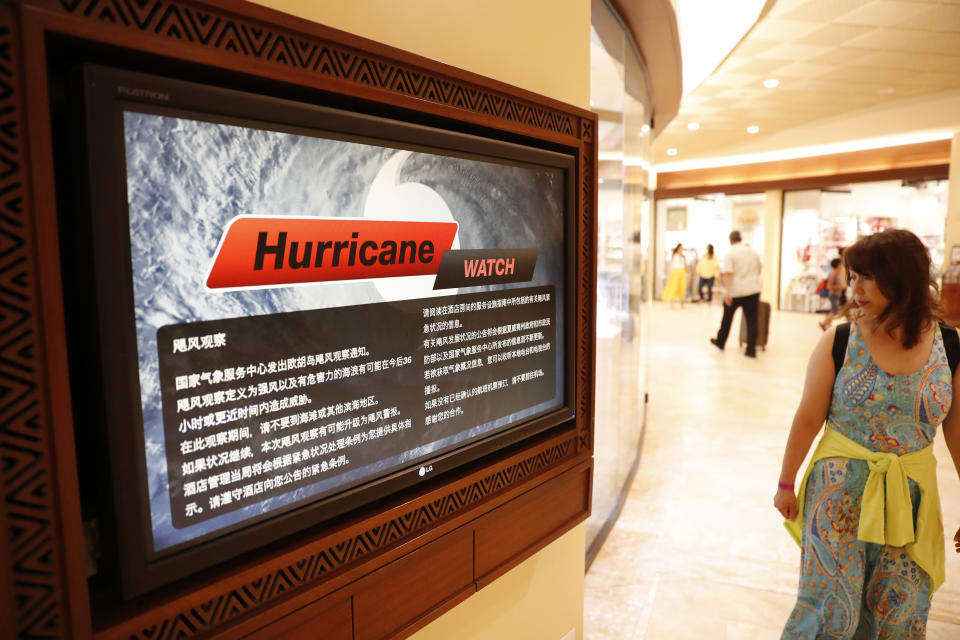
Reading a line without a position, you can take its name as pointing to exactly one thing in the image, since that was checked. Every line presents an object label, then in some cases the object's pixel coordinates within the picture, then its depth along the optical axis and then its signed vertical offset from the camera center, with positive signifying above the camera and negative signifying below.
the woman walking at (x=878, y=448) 1.64 -0.58
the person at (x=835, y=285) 9.93 -0.53
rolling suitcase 7.72 -0.94
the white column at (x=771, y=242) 11.90 +0.31
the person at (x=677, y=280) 13.48 -0.54
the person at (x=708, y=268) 12.47 -0.24
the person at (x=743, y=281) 7.06 -0.31
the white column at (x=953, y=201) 8.25 +0.77
